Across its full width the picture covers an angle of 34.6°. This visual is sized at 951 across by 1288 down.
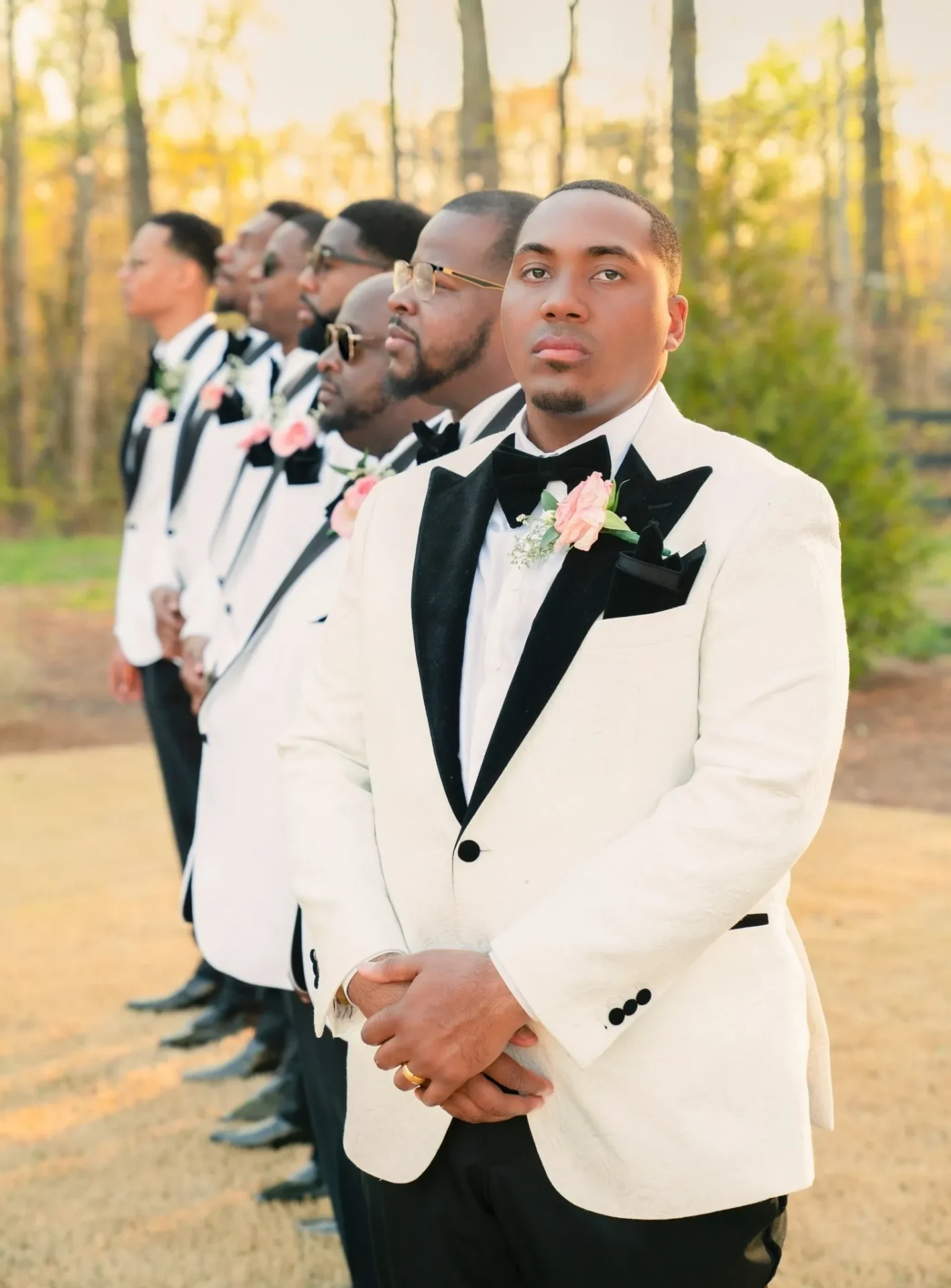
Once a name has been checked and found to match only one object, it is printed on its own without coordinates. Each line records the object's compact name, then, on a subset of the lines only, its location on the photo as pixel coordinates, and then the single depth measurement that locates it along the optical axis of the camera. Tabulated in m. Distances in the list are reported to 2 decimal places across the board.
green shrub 10.73
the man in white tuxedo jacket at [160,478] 5.49
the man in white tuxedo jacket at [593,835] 1.99
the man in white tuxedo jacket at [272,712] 3.57
